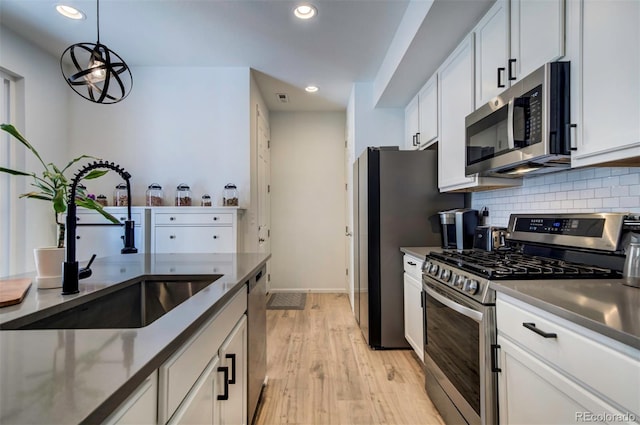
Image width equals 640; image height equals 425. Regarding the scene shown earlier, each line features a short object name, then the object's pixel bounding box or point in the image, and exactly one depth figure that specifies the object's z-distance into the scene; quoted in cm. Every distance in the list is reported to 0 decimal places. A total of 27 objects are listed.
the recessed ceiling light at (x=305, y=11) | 235
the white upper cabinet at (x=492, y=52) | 171
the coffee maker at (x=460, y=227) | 231
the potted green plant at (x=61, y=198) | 118
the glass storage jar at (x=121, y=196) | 321
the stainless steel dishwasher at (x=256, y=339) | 158
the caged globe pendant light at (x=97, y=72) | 166
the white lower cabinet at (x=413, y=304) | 220
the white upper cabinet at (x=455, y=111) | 211
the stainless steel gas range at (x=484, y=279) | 128
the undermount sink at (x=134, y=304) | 108
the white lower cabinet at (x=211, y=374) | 73
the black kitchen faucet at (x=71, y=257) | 105
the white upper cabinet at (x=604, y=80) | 105
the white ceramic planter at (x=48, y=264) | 125
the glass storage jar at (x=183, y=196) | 322
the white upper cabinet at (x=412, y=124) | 313
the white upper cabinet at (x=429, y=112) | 266
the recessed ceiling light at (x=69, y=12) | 241
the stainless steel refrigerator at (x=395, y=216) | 263
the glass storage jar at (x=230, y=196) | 328
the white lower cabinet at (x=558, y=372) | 74
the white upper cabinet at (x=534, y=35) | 134
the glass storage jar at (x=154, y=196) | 320
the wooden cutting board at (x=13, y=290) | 94
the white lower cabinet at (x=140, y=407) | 53
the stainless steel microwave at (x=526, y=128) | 133
